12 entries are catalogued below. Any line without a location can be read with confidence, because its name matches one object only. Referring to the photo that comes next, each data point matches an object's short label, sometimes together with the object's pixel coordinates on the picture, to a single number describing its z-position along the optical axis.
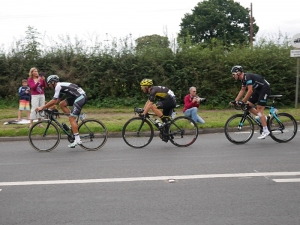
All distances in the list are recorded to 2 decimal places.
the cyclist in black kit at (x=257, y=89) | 10.45
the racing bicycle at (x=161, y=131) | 10.36
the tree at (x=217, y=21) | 52.88
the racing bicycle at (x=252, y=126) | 10.60
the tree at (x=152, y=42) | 20.62
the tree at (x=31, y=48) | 20.54
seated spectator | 13.49
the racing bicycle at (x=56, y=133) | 10.19
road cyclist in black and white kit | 9.89
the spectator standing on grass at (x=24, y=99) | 14.85
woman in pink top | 13.40
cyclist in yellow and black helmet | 10.16
